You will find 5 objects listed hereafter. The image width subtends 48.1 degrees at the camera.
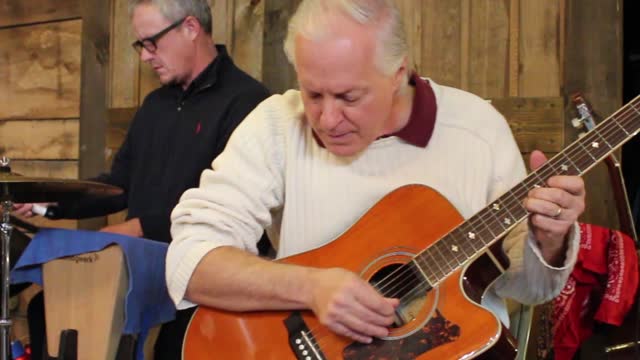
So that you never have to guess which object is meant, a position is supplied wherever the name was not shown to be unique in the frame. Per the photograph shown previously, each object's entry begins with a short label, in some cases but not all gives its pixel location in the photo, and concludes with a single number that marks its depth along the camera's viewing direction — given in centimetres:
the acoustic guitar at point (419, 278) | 116
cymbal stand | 183
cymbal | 176
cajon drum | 169
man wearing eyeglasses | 214
